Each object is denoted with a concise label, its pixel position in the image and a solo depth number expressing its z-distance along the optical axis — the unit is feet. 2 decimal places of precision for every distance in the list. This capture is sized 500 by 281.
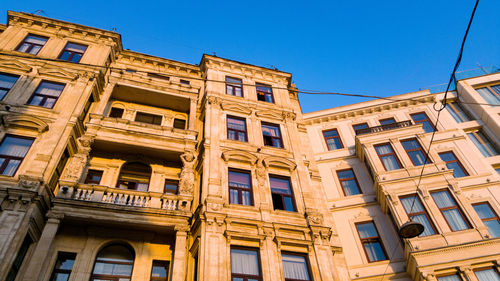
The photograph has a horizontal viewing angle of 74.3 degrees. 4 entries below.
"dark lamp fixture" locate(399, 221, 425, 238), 46.11
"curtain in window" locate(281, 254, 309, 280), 47.78
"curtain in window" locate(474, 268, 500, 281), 51.26
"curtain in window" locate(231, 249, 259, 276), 45.91
